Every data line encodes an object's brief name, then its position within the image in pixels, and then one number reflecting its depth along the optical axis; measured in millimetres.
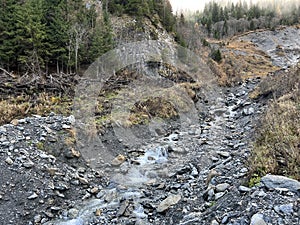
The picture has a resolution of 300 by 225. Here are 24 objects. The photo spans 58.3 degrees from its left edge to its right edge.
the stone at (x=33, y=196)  6953
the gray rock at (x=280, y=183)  4875
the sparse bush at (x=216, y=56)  36506
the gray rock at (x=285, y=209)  4453
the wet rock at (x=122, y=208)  6806
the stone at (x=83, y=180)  8289
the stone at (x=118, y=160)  10102
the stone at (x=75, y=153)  9430
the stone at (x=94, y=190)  7982
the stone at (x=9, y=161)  7742
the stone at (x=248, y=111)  15133
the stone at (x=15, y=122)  9812
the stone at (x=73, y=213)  6816
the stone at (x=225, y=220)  4841
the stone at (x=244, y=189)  5428
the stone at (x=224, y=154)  9730
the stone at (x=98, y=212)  6839
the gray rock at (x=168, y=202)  6765
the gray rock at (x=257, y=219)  4337
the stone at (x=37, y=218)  6469
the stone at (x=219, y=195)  6188
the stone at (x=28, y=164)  7809
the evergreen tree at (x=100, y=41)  22972
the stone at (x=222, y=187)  6551
